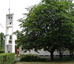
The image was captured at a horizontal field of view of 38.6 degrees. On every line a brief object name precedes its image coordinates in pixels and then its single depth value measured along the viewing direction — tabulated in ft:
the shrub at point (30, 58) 52.70
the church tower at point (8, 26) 72.33
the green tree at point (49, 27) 40.22
